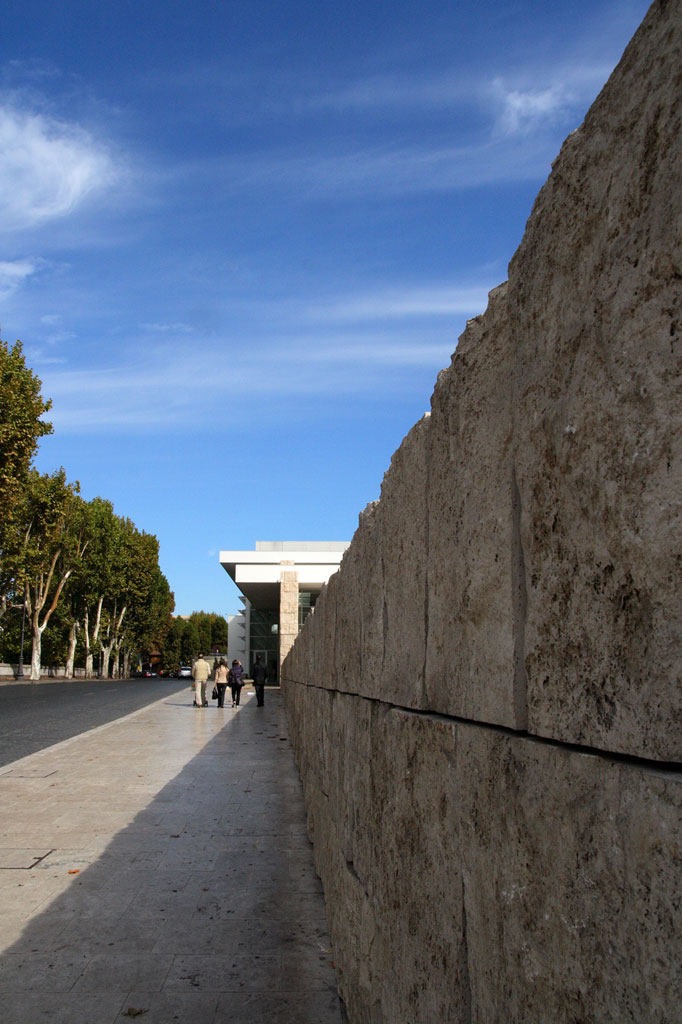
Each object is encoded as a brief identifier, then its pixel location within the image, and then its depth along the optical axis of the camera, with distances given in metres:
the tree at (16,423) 27.14
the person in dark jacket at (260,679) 23.84
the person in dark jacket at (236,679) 26.30
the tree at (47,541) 40.00
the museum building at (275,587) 37.06
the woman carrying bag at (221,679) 24.50
